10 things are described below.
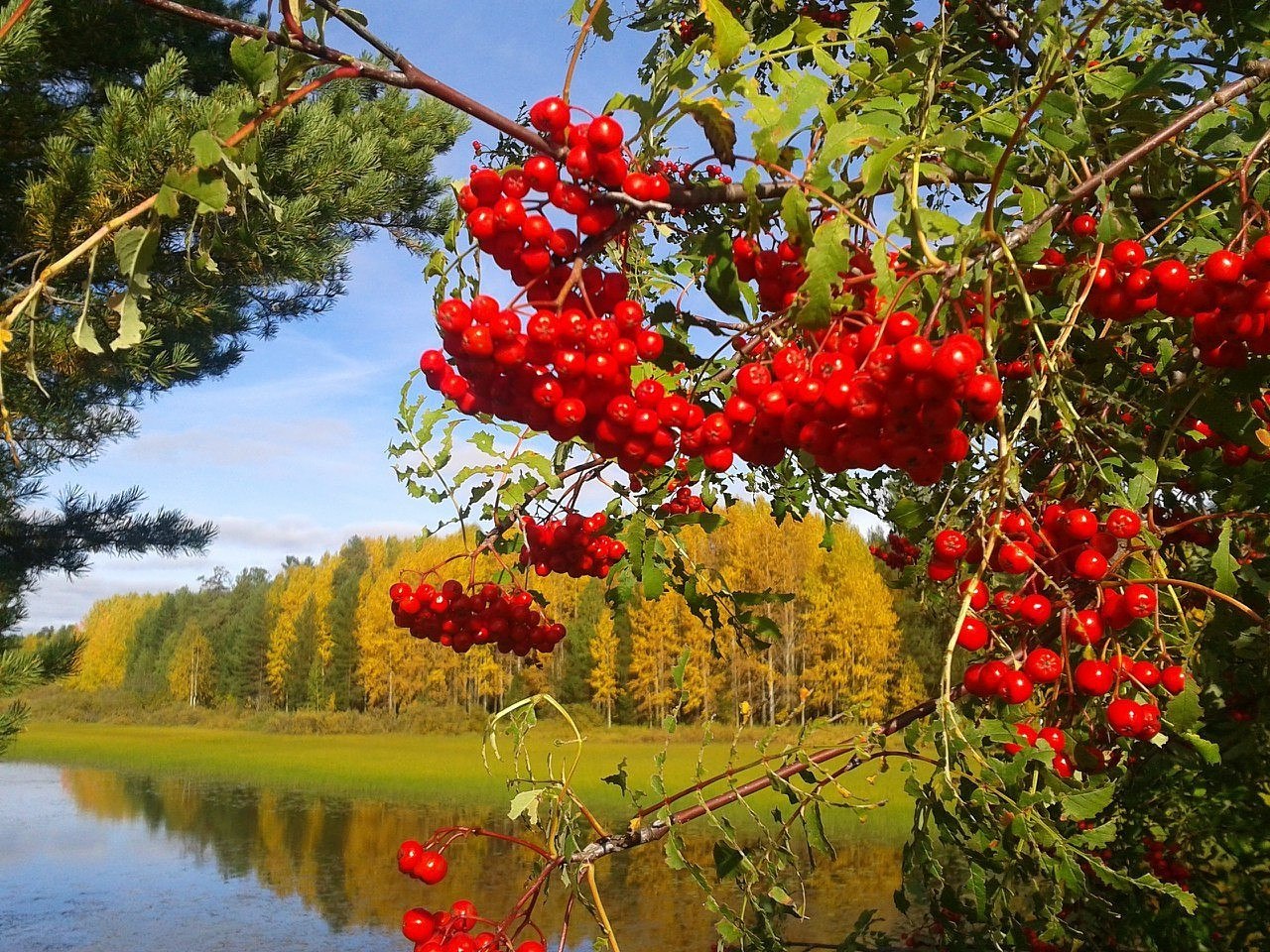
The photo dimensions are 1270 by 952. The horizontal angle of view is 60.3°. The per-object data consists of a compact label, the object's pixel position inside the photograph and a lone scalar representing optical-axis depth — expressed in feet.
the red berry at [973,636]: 1.15
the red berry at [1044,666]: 1.22
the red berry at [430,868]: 1.66
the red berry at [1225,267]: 1.03
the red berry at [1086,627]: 1.21
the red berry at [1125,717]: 1.18
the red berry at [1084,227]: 1.26
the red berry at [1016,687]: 1.20
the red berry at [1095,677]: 1.22
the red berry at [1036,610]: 1.20
